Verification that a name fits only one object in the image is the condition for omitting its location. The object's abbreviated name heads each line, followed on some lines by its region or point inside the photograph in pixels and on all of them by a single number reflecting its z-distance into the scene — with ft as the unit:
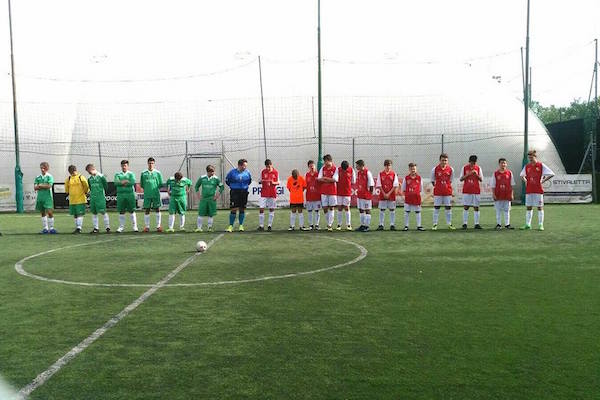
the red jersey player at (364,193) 46.73
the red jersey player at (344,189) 48.49
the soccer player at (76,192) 48.91
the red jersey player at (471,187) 46.57
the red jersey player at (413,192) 47.85
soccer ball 34.04
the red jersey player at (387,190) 47.57
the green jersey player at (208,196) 49.06
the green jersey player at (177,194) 50.16
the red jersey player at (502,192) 46.47
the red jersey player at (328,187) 47.60
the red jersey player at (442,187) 47.37
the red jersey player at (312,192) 49.65
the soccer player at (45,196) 48.19
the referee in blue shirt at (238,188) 48.29
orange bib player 49.37
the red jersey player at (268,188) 49.52
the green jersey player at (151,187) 49.67
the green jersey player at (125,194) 48.80
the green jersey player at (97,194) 48.83
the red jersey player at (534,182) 45.27
